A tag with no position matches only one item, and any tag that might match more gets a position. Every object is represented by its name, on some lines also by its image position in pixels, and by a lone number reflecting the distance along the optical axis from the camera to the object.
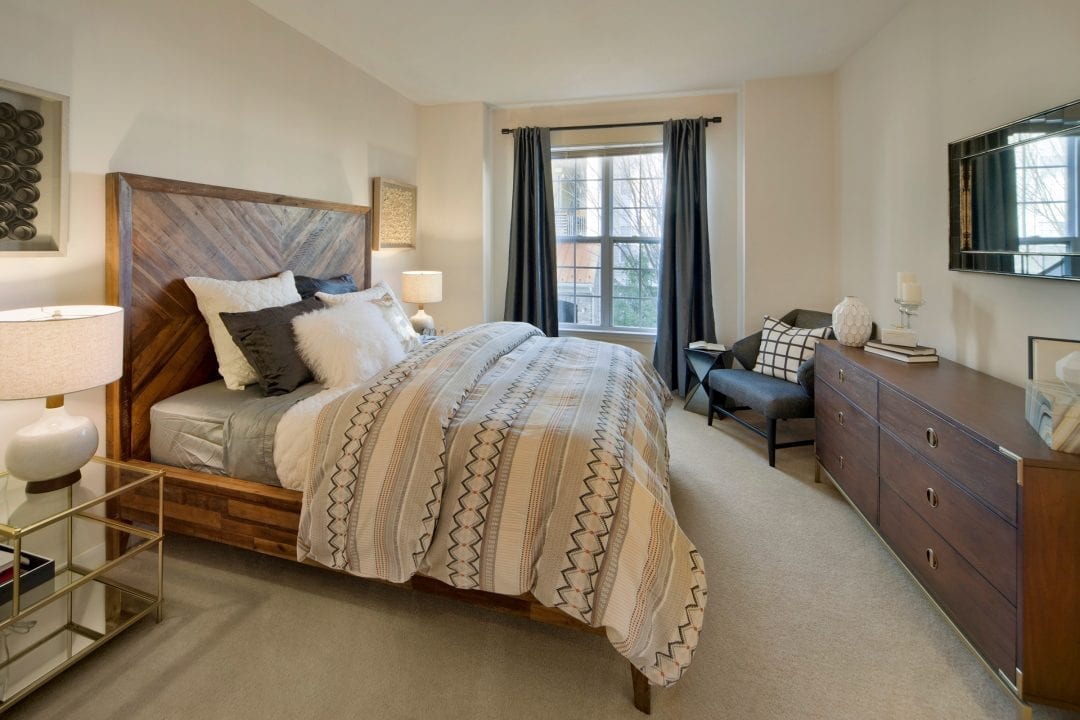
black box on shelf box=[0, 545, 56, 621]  1.50
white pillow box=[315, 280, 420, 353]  2.80
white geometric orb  2.74
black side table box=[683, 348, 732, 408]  3.84
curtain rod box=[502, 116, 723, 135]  4.36
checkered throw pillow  3.38
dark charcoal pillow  2.21
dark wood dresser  1.30
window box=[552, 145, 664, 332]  4.73
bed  1.46
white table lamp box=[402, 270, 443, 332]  4.05
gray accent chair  3.07
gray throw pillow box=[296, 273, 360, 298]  2.97
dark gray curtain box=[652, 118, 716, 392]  4.36
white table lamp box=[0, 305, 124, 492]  1.48
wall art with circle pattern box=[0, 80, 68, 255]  1.77
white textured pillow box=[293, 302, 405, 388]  2.26
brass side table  1.47
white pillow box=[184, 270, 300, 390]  2.30
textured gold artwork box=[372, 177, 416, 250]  4.05
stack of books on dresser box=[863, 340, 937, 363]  2.39
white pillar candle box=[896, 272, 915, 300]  2.58
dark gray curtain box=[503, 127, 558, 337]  4.68
